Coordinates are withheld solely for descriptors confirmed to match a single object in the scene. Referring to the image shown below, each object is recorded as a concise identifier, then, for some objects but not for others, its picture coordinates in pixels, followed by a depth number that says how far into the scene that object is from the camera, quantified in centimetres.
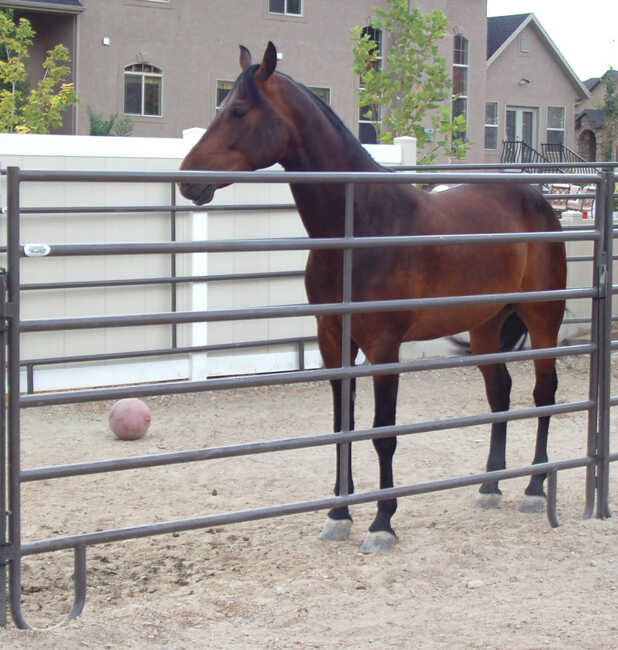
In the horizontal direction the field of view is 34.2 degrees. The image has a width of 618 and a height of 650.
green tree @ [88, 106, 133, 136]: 2342
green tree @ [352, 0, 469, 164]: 1798
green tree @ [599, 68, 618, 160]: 3788
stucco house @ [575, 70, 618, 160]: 4428
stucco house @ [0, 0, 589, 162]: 2519
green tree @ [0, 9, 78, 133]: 1888
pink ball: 624
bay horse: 409
